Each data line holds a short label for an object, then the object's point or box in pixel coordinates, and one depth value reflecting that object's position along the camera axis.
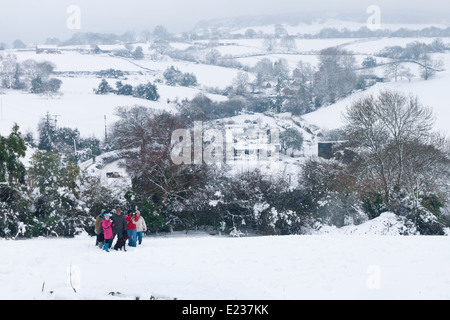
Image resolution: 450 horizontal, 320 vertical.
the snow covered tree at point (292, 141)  56.59
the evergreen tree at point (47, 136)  51.70
